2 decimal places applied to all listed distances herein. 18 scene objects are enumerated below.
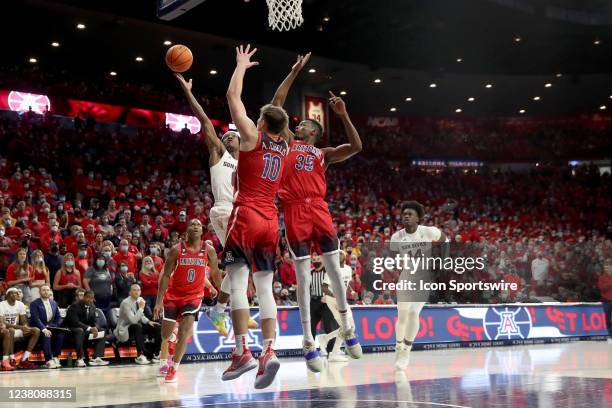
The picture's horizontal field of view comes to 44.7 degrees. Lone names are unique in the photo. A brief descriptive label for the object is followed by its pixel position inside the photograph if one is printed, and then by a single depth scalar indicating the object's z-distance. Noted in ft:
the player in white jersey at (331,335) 44.24
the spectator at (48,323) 42.04
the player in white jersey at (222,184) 28.73
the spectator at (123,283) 47.32
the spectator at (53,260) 47.11
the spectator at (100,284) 46.50
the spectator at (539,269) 66.49
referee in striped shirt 44.75
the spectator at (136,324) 45.03
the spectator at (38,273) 43.73
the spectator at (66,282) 45.70
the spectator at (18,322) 41.09
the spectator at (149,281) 47.65
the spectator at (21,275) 43.21
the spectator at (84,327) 43.39
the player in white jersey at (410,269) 36.32
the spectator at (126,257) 48.71
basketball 25.20
